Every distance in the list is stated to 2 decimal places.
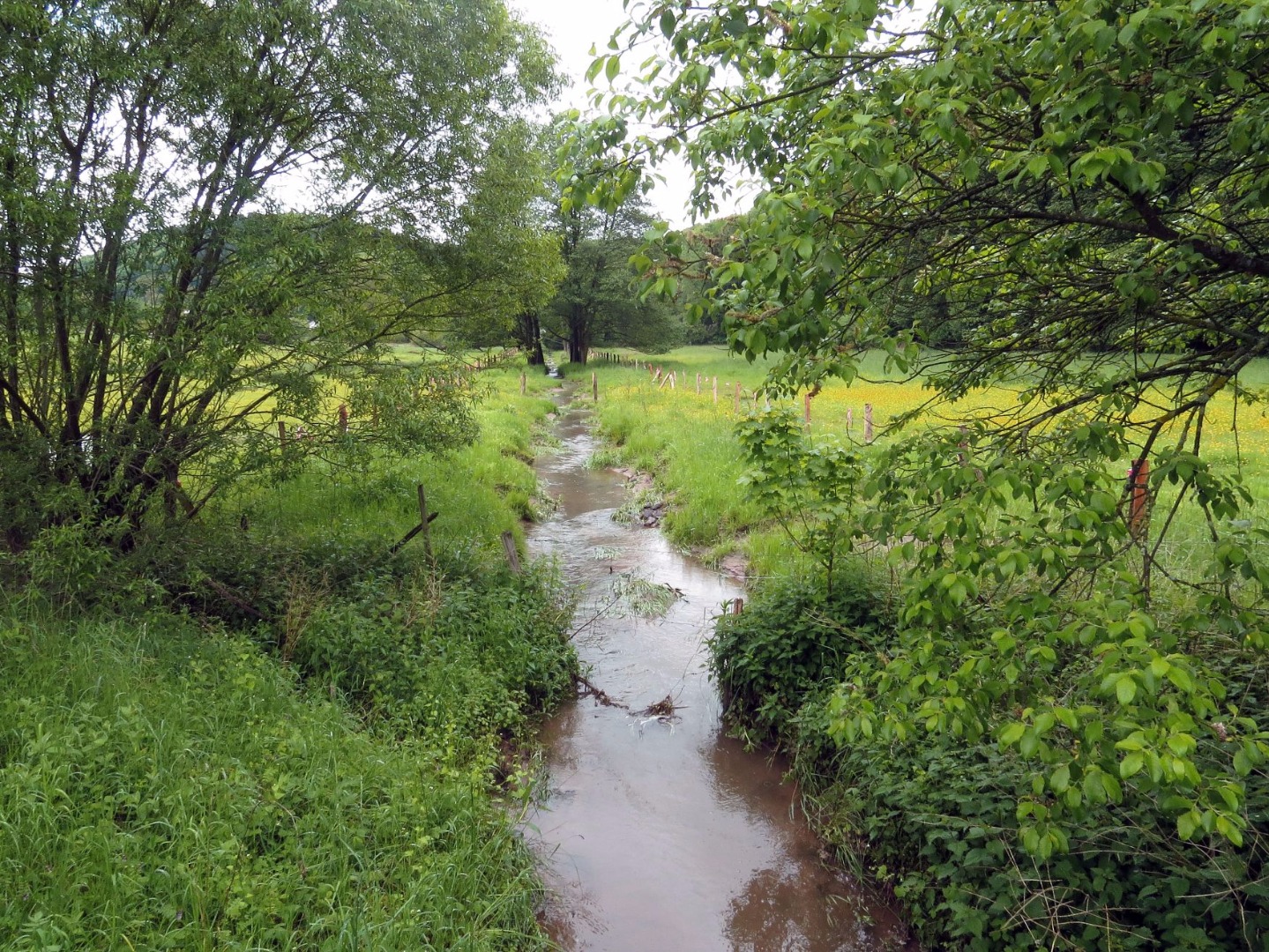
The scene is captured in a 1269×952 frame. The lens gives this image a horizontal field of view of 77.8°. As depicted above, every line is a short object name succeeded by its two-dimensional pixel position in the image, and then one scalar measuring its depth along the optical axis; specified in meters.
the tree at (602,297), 44.19
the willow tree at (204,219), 6.09
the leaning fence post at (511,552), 9.04
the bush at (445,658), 6.21
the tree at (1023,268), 2.50
